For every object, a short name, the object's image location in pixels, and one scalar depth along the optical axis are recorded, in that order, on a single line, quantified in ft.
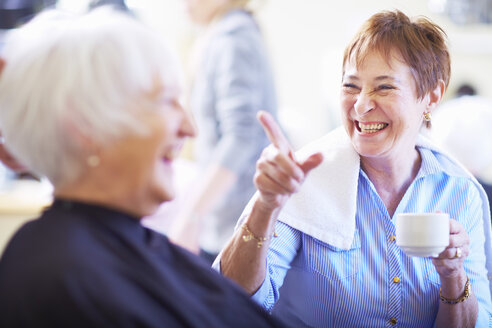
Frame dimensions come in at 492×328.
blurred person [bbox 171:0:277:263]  6.78
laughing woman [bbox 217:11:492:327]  4.42
